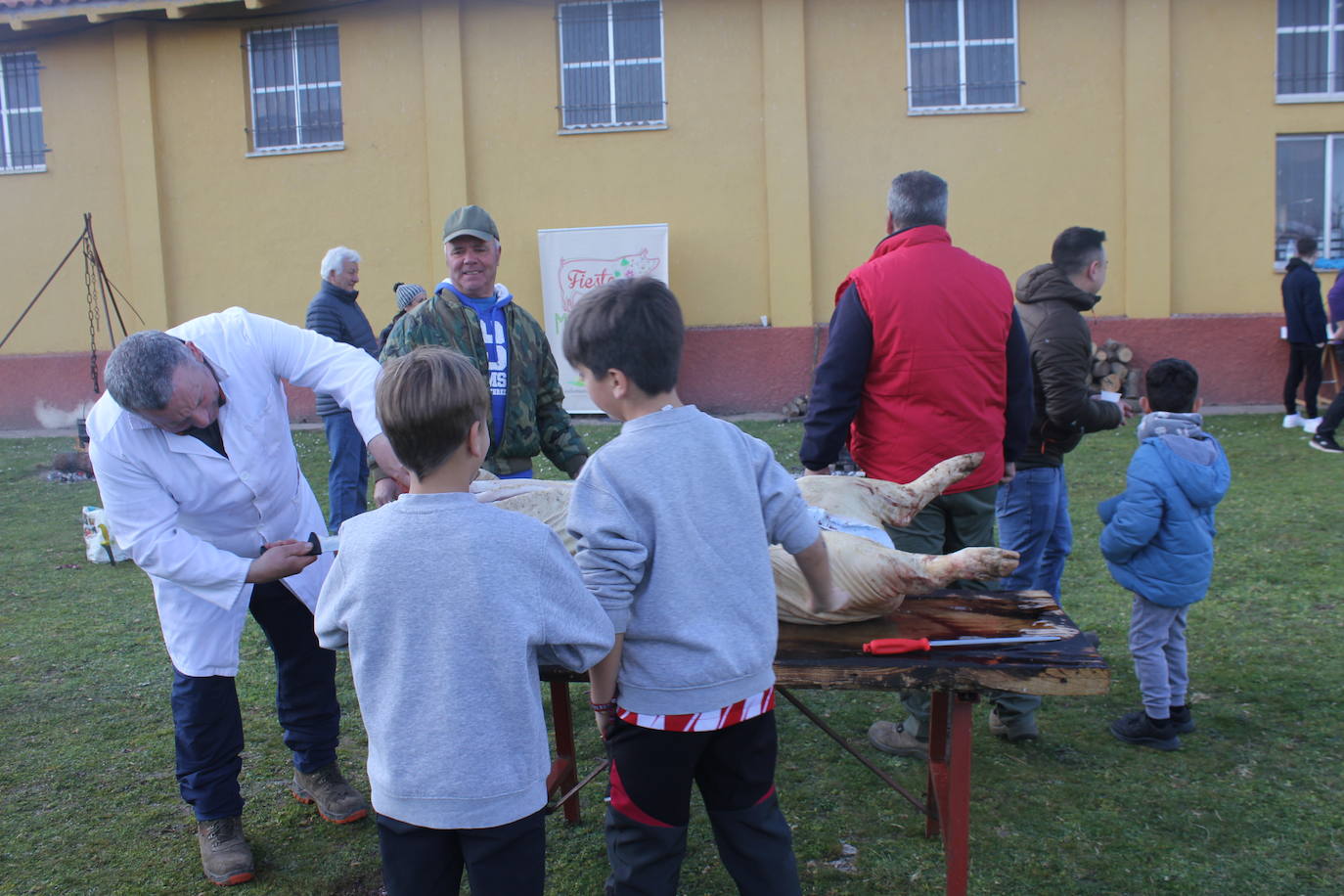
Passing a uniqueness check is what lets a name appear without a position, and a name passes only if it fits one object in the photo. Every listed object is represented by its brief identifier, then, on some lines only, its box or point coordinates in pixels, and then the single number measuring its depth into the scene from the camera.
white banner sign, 12.42
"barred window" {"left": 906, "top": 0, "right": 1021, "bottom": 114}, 12.39
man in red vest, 3.31
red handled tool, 2.57
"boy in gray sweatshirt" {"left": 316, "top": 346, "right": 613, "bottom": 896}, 1.93
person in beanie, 7.53
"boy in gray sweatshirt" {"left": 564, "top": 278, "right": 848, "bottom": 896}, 2.07
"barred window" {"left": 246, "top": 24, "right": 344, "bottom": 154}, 13.24
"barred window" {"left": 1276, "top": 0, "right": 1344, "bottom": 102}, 12.27
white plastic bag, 6.81
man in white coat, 2.79
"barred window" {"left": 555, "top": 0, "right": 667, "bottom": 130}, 12.71
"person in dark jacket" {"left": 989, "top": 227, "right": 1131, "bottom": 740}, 3.94
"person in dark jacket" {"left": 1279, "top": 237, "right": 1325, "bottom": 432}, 10.05
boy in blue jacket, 3.48
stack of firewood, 11.84
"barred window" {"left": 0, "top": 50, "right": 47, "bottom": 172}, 13.85
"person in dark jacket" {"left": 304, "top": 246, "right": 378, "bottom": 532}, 6.48
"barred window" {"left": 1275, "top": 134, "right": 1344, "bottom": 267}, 12.34
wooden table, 2.48
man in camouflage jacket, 3.75
